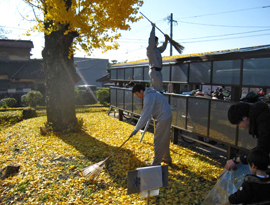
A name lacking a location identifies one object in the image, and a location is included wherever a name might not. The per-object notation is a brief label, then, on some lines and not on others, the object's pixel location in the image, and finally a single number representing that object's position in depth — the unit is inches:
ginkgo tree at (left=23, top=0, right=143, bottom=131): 300.5
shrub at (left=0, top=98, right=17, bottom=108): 795.3
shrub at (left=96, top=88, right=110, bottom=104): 859.9
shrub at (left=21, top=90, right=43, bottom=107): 804.6
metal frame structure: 194.3
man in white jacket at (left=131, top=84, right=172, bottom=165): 195.6
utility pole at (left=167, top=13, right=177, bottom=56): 1181.2
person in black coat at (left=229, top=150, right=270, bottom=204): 85.8
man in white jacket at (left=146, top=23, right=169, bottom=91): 245.8
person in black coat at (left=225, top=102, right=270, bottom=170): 98.3
